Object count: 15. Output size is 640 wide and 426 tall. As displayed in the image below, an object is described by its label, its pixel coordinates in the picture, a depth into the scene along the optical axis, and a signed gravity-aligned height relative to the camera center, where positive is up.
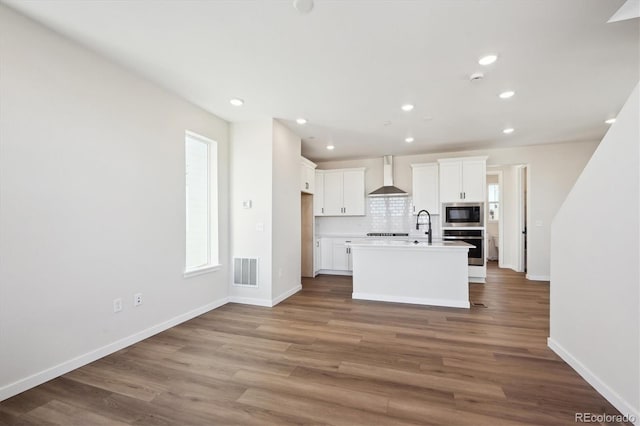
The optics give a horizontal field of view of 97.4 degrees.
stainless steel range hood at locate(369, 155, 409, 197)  6.28 +0.54
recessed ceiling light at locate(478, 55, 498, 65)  2.57 +1.40
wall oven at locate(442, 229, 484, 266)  5.64 -0.58
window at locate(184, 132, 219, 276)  3.78 +0.11
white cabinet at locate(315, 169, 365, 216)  6.61 +0.43
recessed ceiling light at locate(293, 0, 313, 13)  1.92 +1.43
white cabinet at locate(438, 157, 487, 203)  5.65 +0.64
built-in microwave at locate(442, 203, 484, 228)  5.68 -0.07
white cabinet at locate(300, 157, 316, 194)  5.59 +0.74
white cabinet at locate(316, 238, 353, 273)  6.49 -1.04
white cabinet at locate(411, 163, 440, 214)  6.08 +0.50
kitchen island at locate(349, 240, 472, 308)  4.07 -0.94
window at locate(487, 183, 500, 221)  8.40 +0.34
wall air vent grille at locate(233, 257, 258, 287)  4.19 -0.90
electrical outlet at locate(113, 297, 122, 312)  2.69 -0.89
